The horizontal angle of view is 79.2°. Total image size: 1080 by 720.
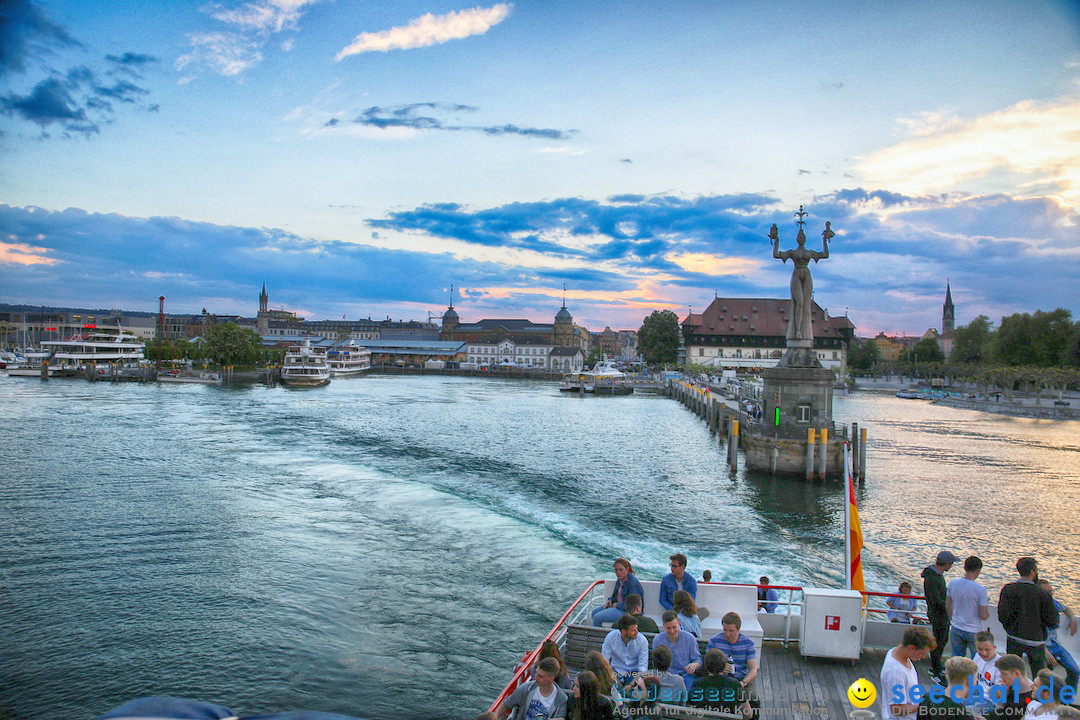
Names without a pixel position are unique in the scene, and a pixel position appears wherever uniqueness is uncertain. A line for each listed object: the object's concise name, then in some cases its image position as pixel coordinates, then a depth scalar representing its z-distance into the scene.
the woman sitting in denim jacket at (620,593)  8.33
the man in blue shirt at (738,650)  6.63
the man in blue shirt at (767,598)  9.55
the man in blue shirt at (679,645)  6.68
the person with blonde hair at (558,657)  6.45
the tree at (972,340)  116.69
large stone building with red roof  98.69
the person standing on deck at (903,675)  5.57
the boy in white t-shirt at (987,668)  5.76
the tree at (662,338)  113.19
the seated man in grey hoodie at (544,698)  5.83
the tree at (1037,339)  85.31
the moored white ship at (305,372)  89.25
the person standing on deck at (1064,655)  7.17
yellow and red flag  9.42
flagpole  9.49
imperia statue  29.23
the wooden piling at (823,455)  27.04
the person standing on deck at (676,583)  8.29
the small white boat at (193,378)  89.09
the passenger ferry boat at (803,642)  7.53
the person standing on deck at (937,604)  7.77
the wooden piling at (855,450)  30.63
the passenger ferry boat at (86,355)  91.12
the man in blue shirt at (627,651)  6.68
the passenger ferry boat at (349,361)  117.76
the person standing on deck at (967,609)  7.52
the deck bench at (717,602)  8.60
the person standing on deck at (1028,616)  7.05
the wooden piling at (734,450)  30.44
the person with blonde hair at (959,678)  5.31
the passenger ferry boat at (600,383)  88.31
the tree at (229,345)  104.62
